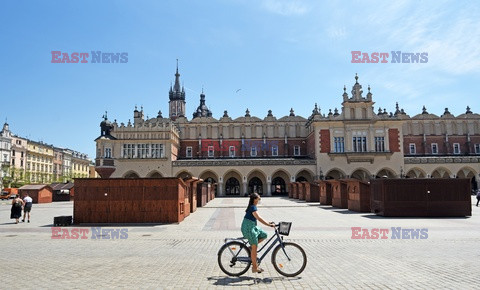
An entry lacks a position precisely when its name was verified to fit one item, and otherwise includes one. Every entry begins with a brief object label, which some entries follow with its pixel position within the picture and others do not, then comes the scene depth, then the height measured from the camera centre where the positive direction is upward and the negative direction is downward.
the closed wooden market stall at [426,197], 19.88 -1.19
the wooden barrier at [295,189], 44.42 -1.60
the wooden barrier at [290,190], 47.07 -1.78
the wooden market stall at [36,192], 37.84 -1.37
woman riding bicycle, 7.29 -1.05
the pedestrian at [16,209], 17.98 -1.47
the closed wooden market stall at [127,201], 17.66 -1.10
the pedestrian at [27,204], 18.70 -1.28
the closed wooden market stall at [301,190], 40.43 -1.62
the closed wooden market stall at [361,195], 23.58 -1.29
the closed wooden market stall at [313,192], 36.25 -1.60
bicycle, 7.39 -1.61
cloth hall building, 49.31 +2.43
